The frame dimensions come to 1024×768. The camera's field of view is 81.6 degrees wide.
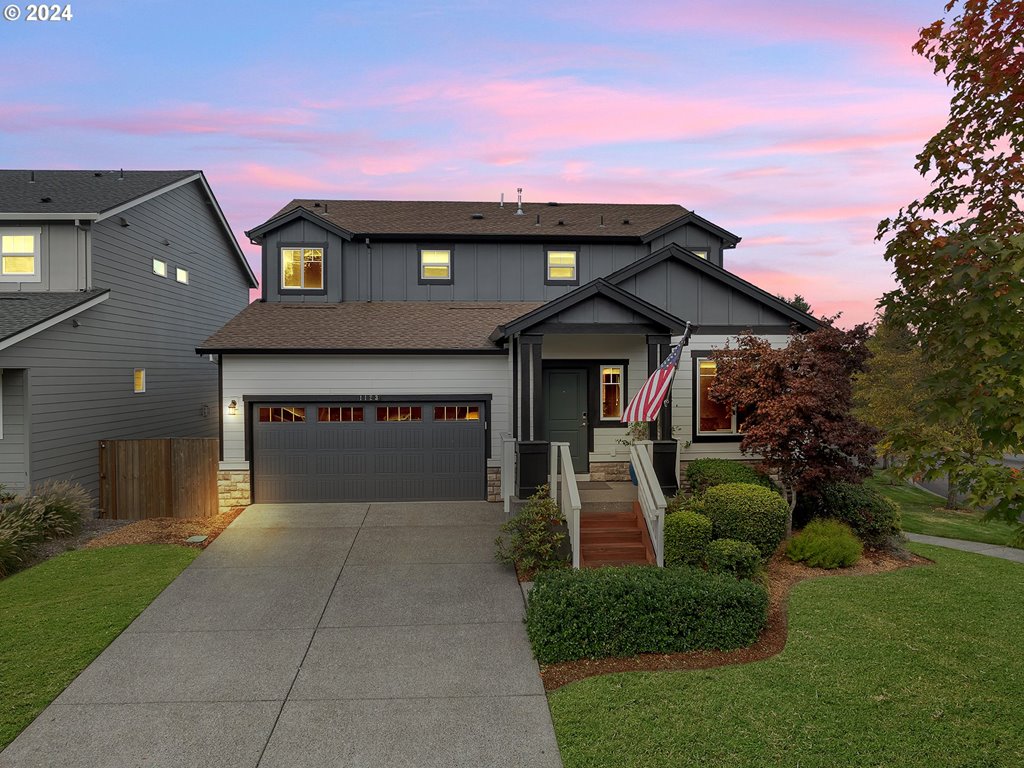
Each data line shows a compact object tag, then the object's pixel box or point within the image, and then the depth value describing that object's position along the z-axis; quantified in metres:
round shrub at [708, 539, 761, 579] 8.26
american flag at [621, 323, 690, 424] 9.27
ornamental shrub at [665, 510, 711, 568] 8.72
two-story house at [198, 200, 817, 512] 13.12
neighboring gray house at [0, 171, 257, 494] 11.50
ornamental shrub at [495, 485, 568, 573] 8.73
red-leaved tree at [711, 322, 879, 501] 10.05
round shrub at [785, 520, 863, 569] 9.48
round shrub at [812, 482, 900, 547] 10.48
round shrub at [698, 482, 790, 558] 9.18
